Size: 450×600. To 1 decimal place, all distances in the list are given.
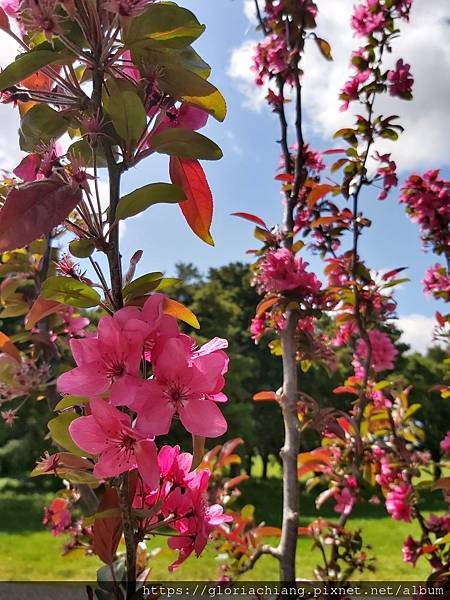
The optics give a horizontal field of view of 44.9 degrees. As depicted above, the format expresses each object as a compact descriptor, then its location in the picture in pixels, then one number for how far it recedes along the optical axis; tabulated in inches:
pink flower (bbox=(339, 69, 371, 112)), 61.8
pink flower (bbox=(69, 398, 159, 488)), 13.1
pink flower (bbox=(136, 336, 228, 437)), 13.1
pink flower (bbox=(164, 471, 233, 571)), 15.6
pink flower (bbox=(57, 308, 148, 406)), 13.3
